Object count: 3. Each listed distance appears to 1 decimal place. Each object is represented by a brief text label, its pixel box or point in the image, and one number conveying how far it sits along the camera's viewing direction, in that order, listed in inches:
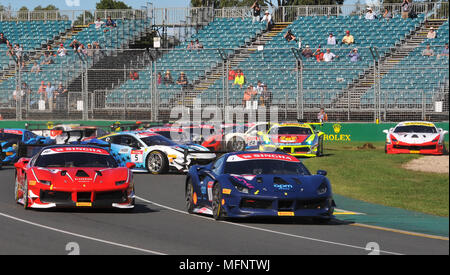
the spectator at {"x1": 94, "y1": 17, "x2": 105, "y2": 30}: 1907.0
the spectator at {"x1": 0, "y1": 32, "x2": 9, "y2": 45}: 1866.4
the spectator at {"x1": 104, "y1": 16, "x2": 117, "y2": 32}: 1893.2
